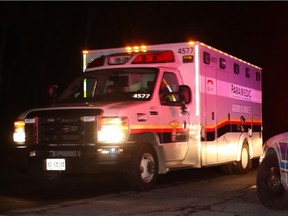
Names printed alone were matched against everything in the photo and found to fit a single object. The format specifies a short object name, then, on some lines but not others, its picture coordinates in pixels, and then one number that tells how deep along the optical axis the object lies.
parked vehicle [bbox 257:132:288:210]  7.71
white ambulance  9.23
